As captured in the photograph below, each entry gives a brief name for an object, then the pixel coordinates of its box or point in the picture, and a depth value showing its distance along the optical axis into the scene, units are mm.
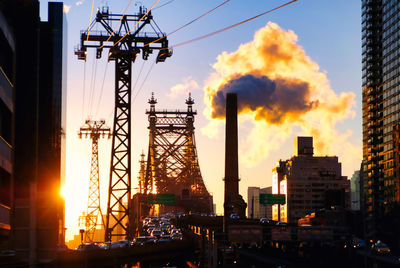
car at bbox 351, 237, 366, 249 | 113688
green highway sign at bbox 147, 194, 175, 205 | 150750
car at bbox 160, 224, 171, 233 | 147375
